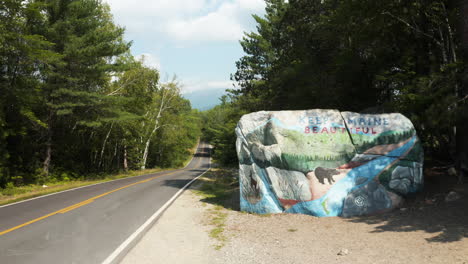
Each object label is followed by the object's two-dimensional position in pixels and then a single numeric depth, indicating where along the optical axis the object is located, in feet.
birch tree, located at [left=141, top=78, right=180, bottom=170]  121.70
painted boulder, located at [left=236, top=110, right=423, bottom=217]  28.30
